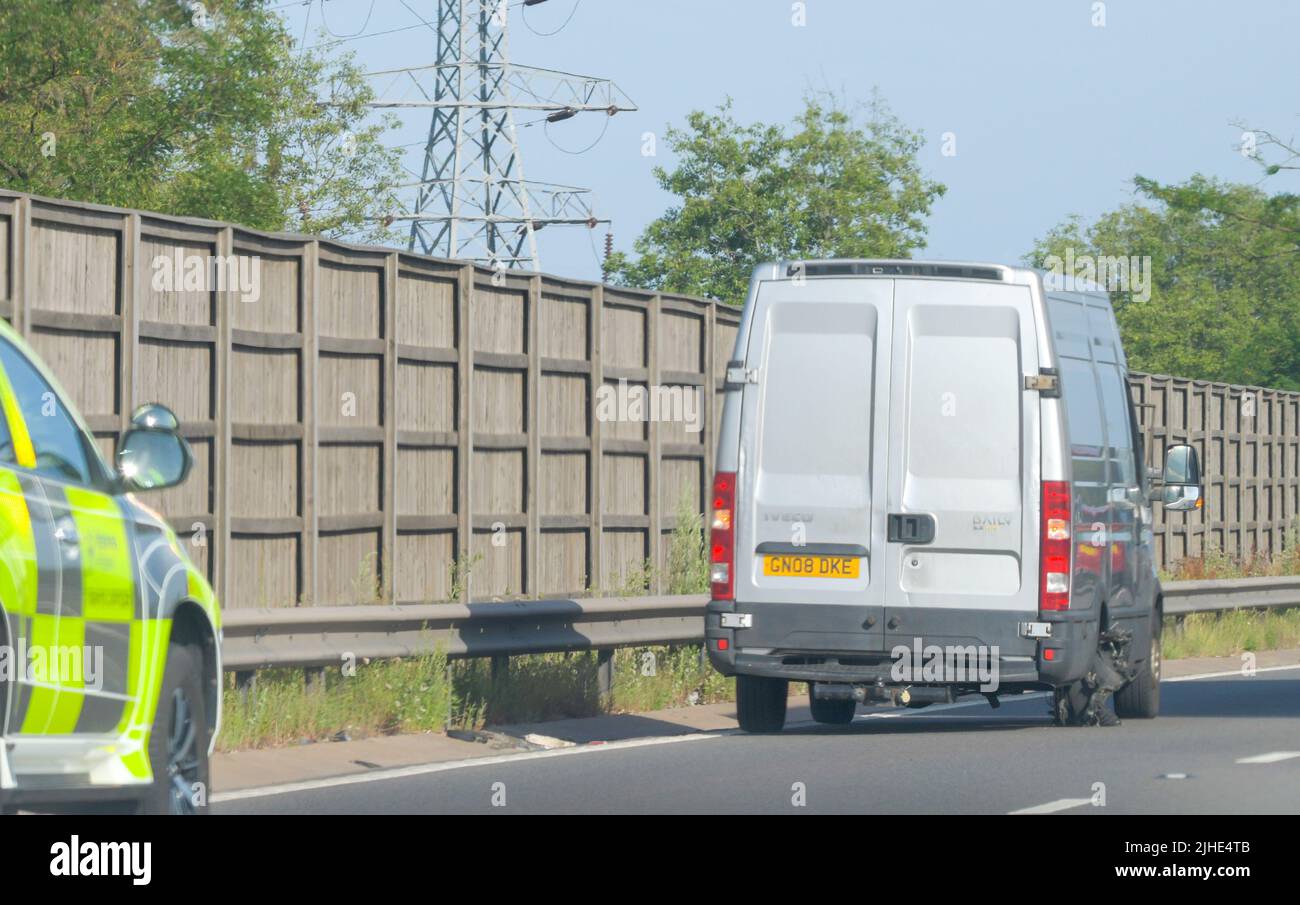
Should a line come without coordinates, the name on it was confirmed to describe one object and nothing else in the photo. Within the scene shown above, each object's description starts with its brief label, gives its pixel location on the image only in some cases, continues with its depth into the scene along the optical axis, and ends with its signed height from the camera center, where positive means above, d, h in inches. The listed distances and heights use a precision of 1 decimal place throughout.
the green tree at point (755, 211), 1990.7 +206.0
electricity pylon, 2215.8 +311.3
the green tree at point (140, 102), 1064.8 +168.0
